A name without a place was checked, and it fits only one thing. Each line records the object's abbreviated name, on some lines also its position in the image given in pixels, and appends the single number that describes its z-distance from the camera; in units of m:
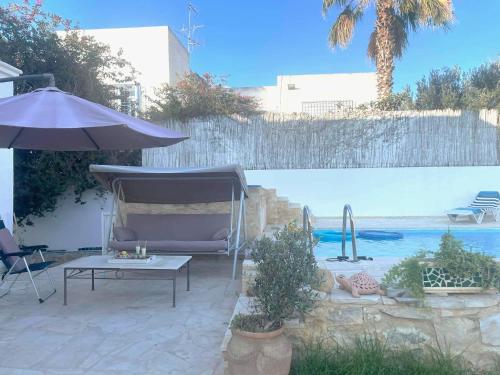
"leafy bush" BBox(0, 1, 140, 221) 9.20
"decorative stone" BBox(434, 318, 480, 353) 3.23
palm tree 13.34
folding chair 4.94
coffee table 4.69
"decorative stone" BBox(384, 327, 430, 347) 3.24
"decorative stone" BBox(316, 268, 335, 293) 3.40
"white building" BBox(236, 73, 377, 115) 19.20
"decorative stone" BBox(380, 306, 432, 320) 3.23
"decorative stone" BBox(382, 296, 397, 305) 3.26
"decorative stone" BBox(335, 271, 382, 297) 3.40
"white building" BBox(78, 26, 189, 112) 15.65
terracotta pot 2.72
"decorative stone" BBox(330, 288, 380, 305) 3.28
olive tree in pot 2.74
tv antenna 18.94
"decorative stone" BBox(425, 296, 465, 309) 3.22
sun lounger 11.10
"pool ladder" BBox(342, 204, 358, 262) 4.96
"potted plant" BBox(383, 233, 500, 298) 3.26
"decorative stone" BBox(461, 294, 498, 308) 3.21
